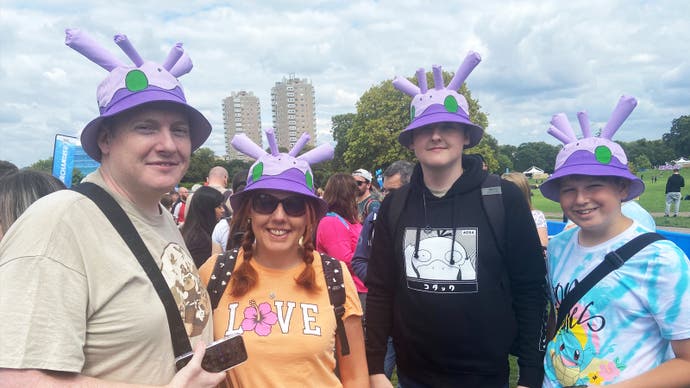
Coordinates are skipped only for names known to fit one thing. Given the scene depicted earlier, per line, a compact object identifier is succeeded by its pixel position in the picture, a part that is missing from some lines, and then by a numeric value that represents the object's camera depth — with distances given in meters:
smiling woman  2.04
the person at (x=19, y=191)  2.43
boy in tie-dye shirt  1.93
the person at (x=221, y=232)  4.85
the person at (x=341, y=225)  4.37
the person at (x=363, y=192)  5.70
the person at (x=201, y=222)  4.36
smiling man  1.20
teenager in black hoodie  2.24
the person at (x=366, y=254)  3.87
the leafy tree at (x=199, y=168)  57.12
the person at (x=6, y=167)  3.28
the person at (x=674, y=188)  16.64
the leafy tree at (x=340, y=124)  59.09
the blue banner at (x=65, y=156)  6.79
